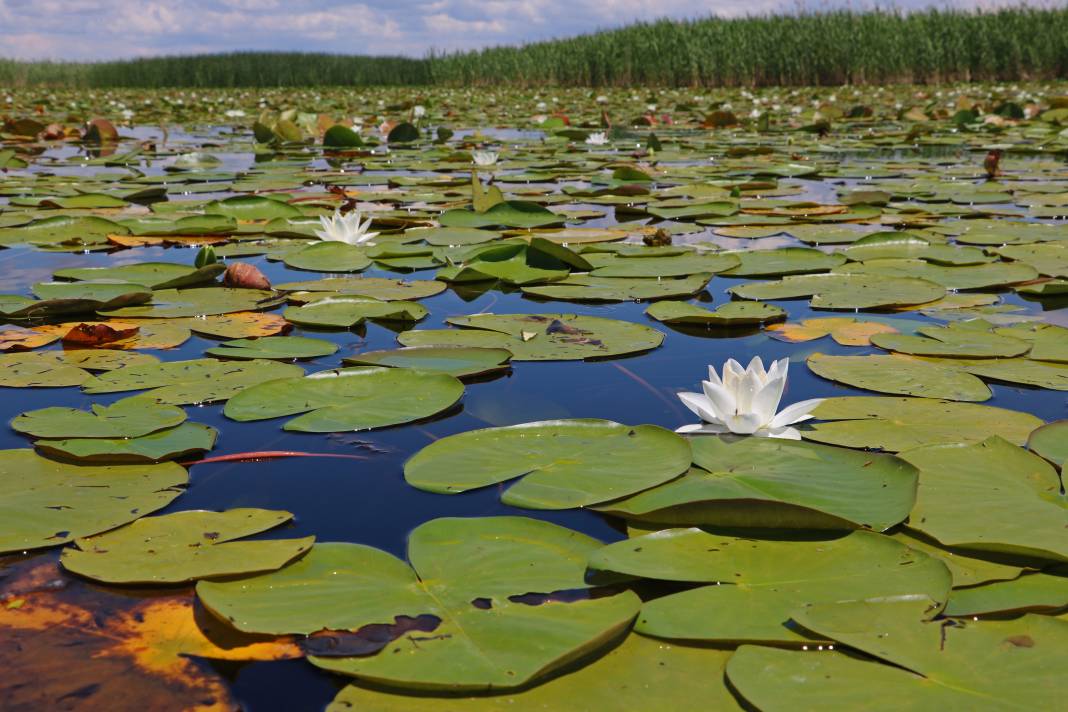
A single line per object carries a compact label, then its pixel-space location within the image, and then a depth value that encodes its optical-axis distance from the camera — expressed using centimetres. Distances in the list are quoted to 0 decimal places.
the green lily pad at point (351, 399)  154
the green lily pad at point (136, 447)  136
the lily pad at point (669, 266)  261
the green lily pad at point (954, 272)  248
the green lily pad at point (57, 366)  175
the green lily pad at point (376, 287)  246
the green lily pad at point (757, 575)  93
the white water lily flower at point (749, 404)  139
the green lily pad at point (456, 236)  319
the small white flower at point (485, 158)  526
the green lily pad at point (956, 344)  185
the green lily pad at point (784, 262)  268
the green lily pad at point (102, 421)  143
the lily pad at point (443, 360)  180
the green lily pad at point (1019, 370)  169
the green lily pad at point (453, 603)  84
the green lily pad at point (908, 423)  145
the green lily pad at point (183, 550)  103
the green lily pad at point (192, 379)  166
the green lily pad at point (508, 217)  351
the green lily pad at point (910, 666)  79
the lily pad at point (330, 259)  281
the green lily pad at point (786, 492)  112
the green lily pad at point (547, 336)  192
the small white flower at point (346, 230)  305
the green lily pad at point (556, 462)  124
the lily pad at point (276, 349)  191
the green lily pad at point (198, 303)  228
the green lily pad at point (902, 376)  166
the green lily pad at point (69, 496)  114
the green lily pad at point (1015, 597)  95
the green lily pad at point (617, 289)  239
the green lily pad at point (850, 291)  232
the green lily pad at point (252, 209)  371
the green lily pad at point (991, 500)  108
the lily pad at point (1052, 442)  133
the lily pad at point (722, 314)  214
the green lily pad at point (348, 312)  217
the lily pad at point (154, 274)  253
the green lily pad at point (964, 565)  103
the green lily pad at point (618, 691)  81
